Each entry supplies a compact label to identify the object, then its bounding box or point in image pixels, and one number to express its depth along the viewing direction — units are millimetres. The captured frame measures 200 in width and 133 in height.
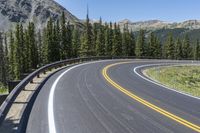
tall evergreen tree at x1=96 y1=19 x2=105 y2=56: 102081
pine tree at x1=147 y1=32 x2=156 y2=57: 111812
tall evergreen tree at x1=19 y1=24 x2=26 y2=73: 93812
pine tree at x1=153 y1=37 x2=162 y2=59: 112500
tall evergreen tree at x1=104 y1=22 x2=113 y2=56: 103562
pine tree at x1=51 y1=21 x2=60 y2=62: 93938
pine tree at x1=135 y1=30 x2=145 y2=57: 108250
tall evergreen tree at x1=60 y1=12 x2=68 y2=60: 96875
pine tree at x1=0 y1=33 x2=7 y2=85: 99688
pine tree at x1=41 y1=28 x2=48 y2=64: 93250
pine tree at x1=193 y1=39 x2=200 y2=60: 125219
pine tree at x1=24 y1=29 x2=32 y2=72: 95938
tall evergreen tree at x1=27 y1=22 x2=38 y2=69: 97188
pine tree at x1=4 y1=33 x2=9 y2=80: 109394
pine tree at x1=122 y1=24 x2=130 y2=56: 108819
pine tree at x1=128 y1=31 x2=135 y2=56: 110650
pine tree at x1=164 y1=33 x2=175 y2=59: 115812
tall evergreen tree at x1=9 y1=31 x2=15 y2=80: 100438
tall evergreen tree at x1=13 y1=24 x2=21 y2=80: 92331
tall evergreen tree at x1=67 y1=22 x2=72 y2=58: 97156
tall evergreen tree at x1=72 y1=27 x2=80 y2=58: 104281
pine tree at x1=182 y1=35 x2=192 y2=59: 121212
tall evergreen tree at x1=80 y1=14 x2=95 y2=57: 99181
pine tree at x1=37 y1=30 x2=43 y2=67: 106012
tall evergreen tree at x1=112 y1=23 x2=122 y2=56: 103125
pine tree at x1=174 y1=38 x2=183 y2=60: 119056
